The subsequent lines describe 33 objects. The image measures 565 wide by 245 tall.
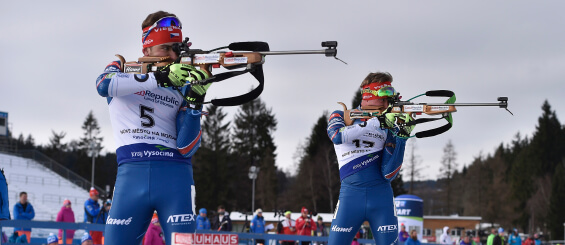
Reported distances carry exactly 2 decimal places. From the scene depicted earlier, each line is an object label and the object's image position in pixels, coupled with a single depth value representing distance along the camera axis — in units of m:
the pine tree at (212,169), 86.00
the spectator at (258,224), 23.39
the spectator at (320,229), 24.65
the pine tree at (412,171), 87.31
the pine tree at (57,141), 130.00
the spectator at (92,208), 17.69
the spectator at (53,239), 12.72
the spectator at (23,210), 17.06
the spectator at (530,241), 32.90
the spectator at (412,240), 21.25
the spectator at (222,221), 22.78
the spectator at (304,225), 23.24
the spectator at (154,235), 14.39
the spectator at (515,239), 32.25
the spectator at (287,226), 23.64
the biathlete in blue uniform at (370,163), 9.16
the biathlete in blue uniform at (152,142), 6.16
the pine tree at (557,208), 85.81
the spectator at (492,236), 28.37
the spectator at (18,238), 14.70
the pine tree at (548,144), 105.69
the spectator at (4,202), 8.23
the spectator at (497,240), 28.10
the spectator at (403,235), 23.14
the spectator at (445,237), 31.02
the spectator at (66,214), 18.64
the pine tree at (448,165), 99.94
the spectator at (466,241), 26.81
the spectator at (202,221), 21.20
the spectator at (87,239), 12.85
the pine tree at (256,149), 90.69
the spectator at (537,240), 34.78
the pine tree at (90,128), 122.19
